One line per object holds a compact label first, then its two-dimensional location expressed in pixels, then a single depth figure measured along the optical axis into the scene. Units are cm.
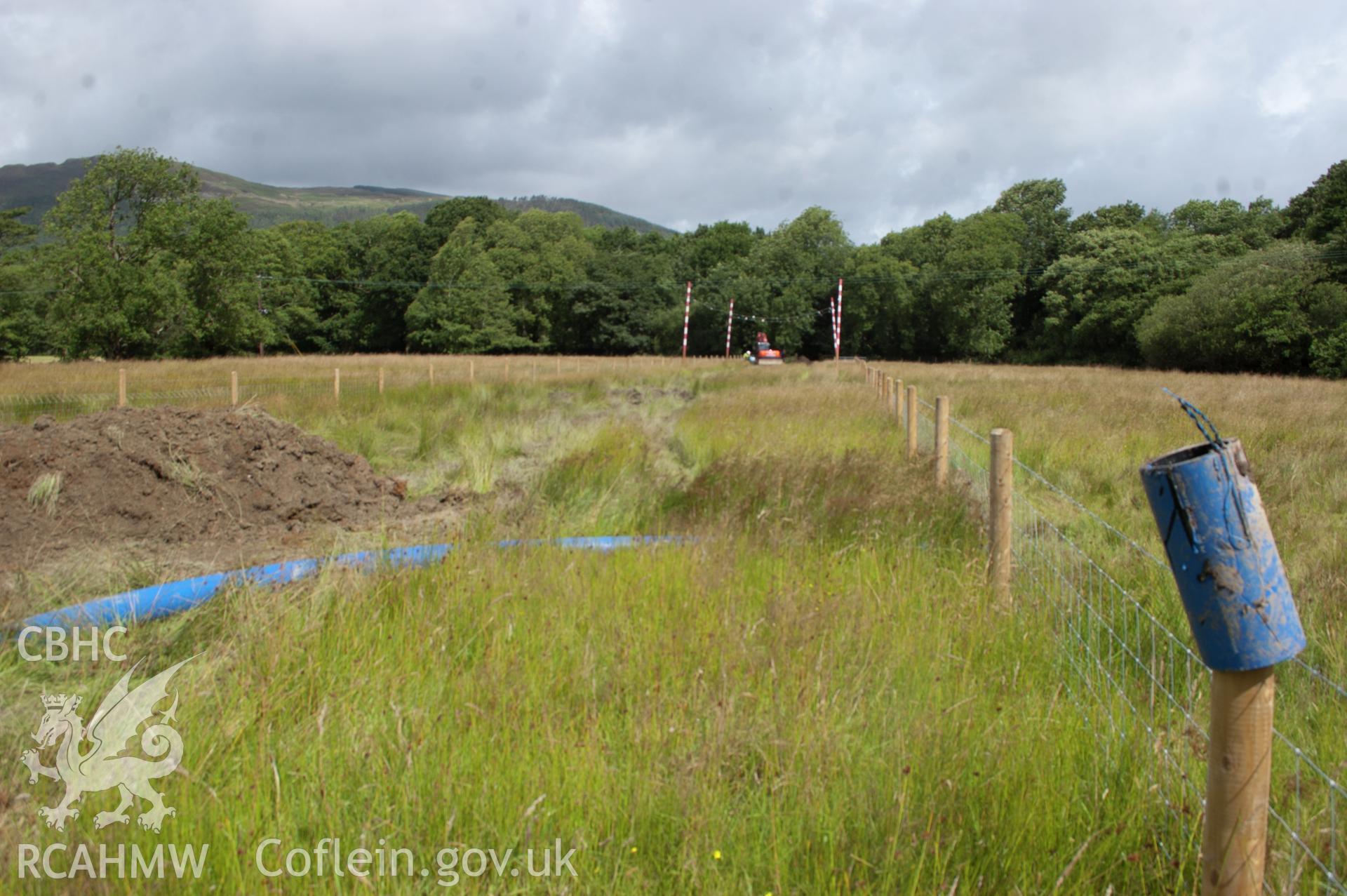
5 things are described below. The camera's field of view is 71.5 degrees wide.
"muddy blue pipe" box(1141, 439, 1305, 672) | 183
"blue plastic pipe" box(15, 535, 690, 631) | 406
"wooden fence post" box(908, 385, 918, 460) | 915
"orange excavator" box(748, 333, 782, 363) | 5078
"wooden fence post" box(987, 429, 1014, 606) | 455
